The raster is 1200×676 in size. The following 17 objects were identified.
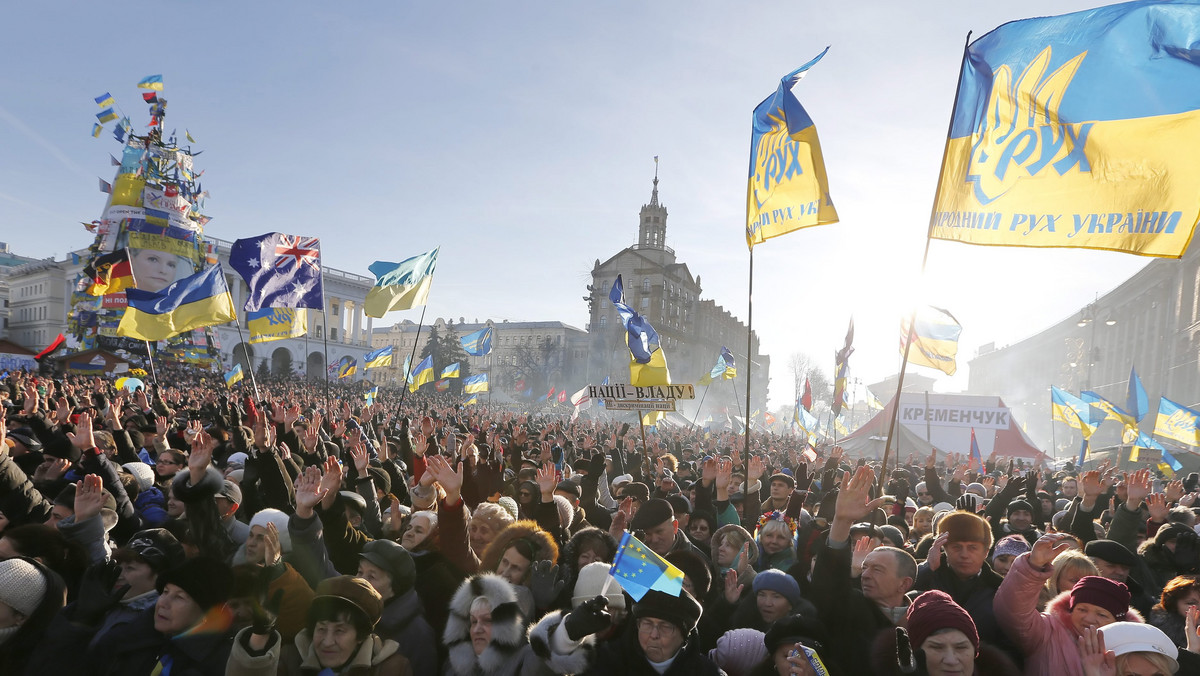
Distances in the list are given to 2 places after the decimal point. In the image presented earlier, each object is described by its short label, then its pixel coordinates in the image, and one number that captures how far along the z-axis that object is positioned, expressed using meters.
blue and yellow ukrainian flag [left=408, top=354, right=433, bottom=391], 21.00
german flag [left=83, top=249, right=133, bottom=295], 22.36
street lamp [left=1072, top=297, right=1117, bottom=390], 33.91
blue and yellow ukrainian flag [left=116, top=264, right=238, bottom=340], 11.78
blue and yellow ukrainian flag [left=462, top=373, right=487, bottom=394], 23.22
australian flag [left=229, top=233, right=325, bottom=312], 11.19
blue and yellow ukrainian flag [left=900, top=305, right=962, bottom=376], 14.48
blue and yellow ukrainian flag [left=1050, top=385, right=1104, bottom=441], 16.47
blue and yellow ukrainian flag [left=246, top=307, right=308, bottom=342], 12.84
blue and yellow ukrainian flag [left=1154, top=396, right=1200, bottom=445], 15.05
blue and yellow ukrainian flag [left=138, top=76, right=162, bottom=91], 38.81
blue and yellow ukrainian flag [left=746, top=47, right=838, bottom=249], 6.43
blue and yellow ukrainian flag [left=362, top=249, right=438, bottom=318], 12.12
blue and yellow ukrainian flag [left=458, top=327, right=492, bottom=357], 22.36
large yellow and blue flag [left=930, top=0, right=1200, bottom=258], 4.17
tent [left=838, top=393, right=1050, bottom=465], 26.59
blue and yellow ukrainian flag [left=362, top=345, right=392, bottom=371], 23.42
